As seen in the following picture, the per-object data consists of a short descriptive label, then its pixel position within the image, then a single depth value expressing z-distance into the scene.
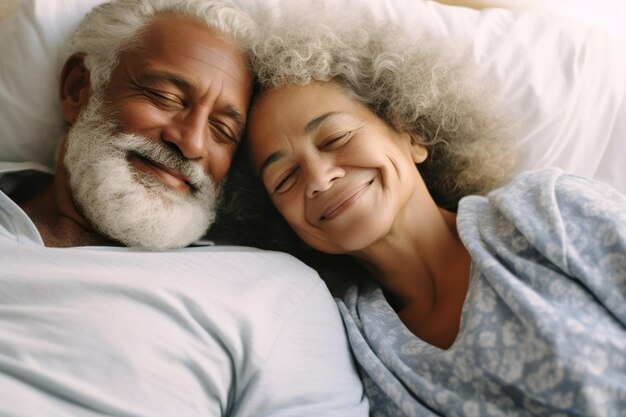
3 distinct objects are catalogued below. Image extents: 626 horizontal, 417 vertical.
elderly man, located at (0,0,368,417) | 0.96
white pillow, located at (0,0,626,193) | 1.50
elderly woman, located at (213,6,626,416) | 1.00
